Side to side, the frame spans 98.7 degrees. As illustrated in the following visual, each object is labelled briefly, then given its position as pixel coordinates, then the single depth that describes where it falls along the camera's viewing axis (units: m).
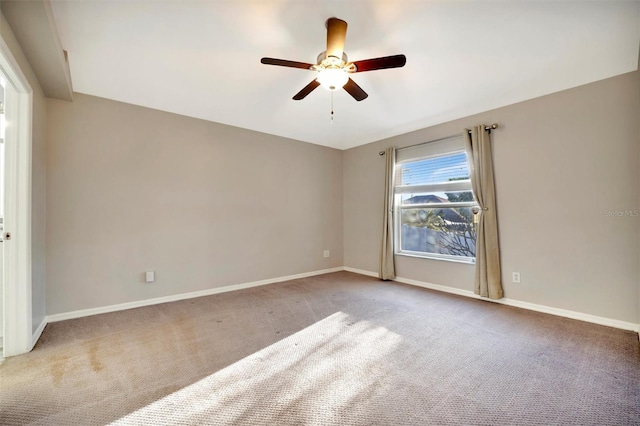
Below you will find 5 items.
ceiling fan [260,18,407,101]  1.81
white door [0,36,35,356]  2.06
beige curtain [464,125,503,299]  3.27
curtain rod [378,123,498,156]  3.31
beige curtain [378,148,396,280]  4.38
